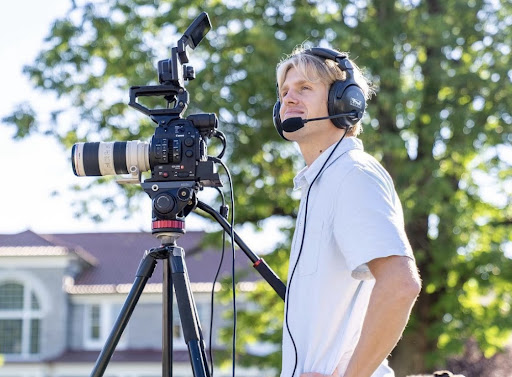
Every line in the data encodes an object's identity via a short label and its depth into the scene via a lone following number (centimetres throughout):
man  216
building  2925
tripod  281
